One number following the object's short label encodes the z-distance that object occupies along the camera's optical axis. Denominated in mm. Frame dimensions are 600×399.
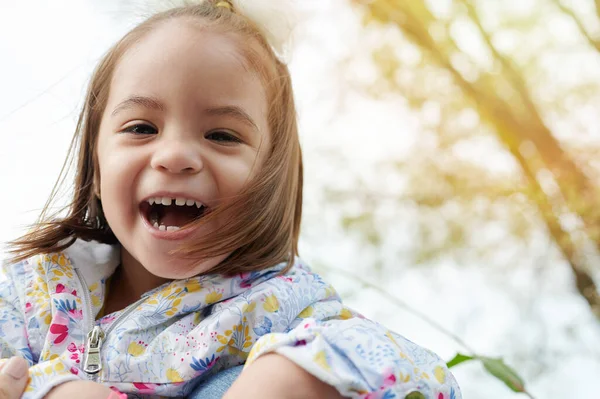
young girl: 761
